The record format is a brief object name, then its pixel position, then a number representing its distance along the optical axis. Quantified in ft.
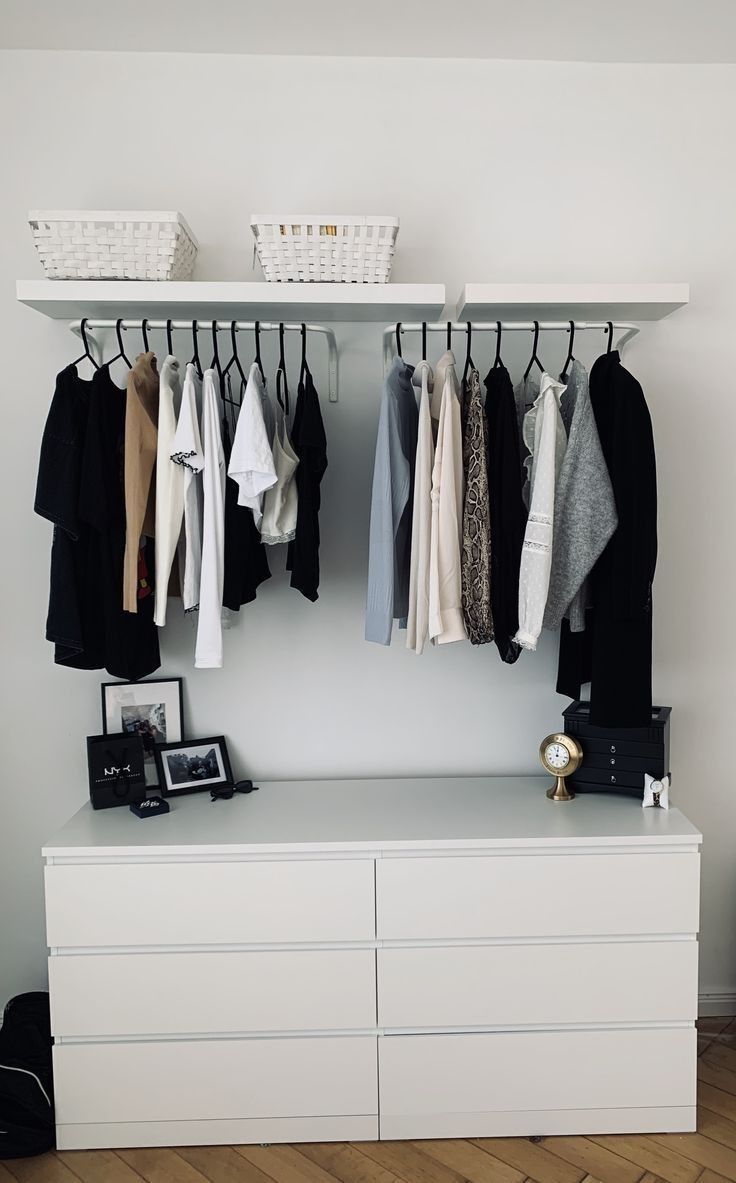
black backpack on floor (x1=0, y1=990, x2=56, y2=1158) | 6.85
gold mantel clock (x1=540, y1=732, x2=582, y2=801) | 7.57
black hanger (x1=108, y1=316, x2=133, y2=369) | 6.91
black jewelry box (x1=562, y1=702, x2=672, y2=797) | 7.50
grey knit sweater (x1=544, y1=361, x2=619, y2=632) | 6.61
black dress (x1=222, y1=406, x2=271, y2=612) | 6.89
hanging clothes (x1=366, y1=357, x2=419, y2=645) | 6.81
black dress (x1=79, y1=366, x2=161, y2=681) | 6.67
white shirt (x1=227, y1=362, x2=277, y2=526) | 6.49
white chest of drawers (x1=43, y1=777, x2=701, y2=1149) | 6.77
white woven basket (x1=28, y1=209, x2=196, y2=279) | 6.66
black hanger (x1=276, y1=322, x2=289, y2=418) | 6.90
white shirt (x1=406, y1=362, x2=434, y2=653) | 6.66
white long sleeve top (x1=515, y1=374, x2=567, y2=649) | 6.43
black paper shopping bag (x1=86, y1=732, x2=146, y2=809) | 7.65
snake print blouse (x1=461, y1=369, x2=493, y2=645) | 6.61
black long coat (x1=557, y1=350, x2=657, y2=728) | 6.64
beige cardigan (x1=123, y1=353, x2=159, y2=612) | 6.65
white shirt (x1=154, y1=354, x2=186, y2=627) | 6.66
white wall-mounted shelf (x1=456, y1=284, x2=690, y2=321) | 6.75
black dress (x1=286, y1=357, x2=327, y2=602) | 6.84
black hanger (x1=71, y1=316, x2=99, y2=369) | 6.99
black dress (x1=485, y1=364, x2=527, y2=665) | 6.70
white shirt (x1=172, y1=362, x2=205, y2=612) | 6.57
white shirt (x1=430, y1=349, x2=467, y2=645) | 6.58
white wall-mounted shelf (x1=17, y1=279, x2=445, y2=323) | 6.64
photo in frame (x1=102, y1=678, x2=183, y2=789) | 8.14
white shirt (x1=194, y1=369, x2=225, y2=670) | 6.64
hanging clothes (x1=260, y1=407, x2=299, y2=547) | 6.92
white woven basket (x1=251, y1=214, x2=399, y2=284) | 6.63
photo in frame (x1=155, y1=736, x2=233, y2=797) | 7.95
